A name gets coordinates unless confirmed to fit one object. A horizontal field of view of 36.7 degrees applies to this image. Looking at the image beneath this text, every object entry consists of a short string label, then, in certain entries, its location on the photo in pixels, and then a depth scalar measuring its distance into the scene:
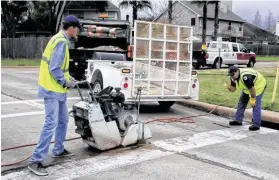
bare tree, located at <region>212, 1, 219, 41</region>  42.97
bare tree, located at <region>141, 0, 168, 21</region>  55.48
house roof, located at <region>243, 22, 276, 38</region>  71.96
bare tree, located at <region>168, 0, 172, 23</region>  39.41
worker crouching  8.12
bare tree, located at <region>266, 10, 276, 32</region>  114.94
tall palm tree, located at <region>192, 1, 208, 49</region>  41.54
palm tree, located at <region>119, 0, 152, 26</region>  43.12
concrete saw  6.00
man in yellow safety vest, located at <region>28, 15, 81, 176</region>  5.40
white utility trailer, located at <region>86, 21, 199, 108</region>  8.98
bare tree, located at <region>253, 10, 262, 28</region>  137.35
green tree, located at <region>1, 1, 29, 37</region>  40.38
